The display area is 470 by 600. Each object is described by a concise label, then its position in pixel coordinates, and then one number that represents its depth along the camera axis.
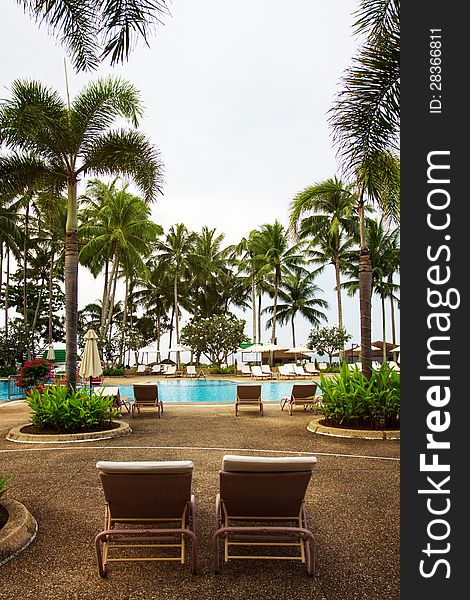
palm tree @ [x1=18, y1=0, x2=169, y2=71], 6.11
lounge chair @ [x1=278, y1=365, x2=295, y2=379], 29.72
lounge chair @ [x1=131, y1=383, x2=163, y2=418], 12.26
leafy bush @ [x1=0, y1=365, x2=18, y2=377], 29.34
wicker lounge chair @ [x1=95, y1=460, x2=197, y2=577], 3.64
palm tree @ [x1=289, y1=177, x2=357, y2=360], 32.28
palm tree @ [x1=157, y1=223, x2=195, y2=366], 40.50
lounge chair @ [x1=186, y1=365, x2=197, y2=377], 30.89
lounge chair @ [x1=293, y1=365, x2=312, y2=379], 29.92
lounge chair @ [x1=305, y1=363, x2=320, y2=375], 32.38
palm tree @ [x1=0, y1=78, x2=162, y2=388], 10.59
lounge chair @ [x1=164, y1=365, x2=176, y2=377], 33.04
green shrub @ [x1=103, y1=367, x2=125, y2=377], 31.58
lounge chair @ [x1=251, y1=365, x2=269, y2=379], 29.23
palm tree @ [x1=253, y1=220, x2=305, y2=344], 39.50
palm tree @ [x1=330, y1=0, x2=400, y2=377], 6.91
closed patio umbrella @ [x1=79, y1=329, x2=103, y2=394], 11.84
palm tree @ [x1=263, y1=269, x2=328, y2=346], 45.61
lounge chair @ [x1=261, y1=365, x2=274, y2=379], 29.30
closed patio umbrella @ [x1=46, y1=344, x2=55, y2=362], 32.56
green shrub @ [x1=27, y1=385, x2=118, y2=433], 9.29
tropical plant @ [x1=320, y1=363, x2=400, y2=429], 9.23
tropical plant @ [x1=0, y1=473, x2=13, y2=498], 4.60
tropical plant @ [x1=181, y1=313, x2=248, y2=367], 33.88
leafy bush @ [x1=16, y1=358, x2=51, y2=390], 14.50
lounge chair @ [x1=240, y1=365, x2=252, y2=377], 30.80
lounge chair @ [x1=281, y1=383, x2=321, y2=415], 12.71
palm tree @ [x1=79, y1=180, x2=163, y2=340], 32.31
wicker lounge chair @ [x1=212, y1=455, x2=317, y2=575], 3.65
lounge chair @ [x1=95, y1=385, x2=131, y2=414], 12.41
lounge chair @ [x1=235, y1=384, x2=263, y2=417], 12.75
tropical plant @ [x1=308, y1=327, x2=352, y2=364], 36.88
